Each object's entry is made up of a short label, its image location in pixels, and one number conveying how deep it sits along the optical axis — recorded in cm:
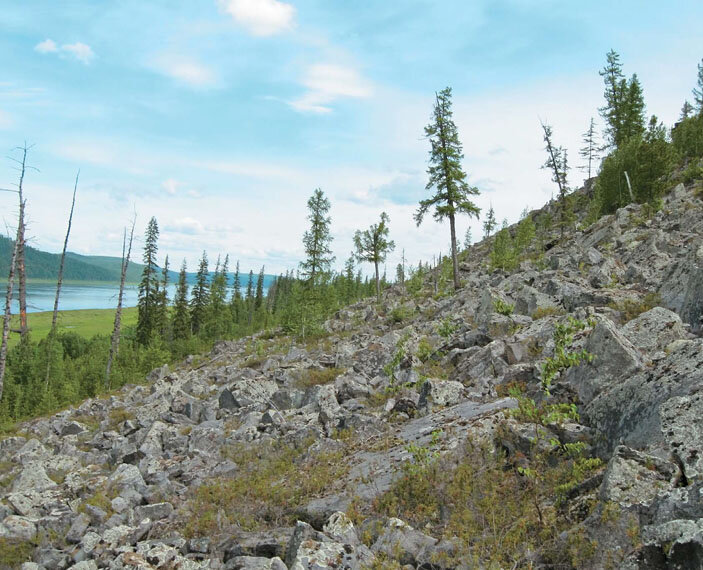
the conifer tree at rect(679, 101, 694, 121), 7444
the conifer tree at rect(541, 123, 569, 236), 3897
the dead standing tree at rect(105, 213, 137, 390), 3244
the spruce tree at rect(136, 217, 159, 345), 5266
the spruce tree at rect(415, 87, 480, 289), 2814
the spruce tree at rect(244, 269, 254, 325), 7794
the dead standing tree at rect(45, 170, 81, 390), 3302
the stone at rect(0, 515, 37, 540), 749
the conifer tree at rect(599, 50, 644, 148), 4475
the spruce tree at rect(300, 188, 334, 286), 3366
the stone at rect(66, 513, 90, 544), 728
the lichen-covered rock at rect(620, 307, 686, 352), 752
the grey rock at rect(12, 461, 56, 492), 984
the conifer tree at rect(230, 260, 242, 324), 8212
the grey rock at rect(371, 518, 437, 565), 504
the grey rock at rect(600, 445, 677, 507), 428
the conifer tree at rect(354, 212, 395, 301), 4420
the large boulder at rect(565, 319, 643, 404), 666
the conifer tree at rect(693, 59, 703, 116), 6850
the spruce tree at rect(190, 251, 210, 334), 6322
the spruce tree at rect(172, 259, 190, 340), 6078
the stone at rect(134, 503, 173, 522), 752
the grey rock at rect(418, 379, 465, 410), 969
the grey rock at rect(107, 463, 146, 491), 881
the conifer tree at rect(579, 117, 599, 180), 6182
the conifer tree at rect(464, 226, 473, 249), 7622
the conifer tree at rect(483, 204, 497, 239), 6359
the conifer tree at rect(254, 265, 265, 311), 9298
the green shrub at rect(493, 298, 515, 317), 1334
